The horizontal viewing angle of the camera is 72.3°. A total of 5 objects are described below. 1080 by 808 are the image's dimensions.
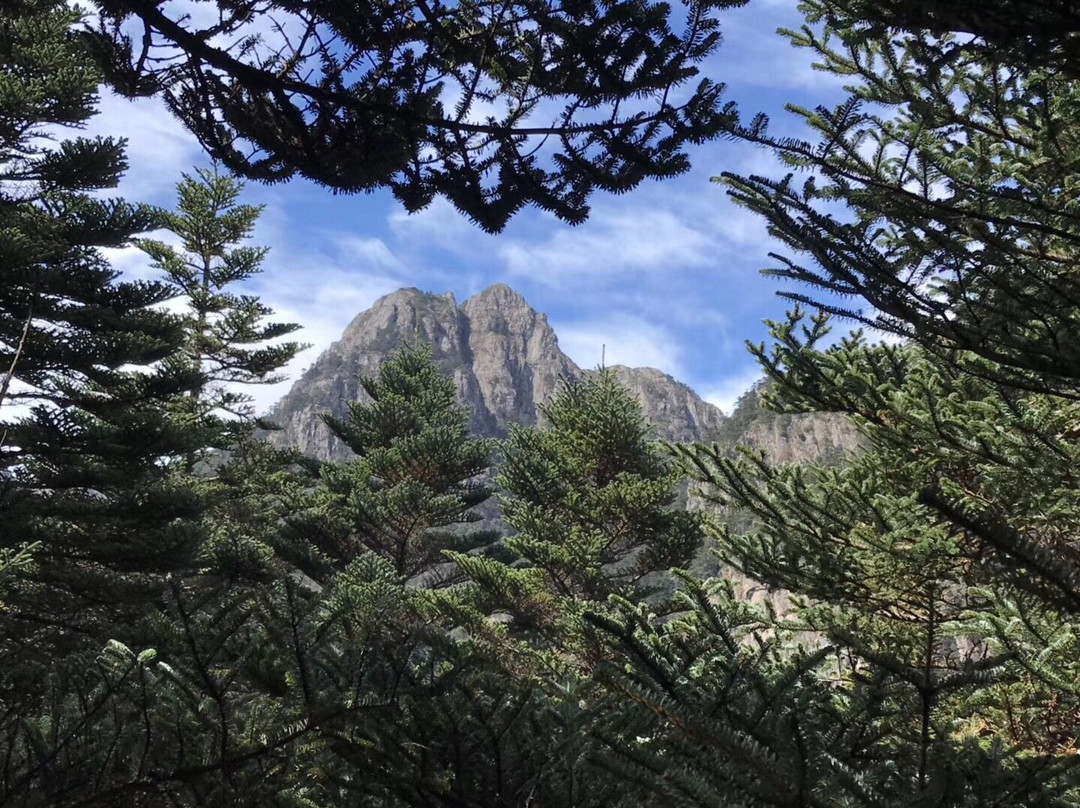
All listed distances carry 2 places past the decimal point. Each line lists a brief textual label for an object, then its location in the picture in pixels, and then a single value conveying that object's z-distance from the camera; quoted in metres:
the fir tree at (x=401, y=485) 19.33
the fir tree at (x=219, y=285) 19.95
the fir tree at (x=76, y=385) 11.53
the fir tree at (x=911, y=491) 1.53
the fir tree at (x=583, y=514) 15.31
